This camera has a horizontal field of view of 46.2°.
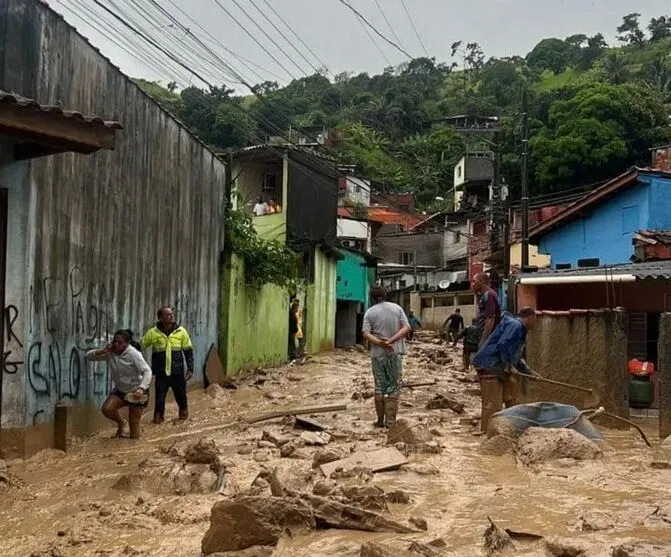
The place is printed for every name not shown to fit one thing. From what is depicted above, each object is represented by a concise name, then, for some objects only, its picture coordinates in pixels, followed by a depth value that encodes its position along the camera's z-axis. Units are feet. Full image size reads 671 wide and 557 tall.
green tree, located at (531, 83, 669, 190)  136.15
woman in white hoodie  30.22
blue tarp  27.25
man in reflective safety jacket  34.71
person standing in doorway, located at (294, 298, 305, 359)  77.41
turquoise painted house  111.34
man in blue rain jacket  29.37
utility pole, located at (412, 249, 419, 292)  187.47
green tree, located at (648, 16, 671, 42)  320.70
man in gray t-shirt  31.96
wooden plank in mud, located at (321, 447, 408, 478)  22.77
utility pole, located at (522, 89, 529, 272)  73.82
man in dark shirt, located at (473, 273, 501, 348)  31.09
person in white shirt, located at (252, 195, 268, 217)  87.43
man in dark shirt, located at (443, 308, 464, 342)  105.09
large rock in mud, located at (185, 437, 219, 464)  23.29
